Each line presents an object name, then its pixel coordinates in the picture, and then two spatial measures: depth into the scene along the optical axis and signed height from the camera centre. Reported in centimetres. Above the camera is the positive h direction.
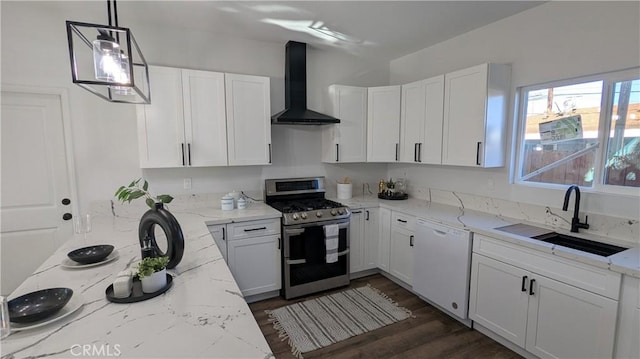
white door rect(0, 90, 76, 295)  257 -27
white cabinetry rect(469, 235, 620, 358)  177 -101
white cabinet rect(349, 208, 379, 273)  342 -100
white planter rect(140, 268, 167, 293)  128 -56
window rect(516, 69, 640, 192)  216 +19
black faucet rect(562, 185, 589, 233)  221 -42
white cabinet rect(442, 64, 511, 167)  267 +41
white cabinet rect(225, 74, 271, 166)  305 +38
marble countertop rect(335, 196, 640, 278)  173 -60
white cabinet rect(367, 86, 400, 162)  364 +41
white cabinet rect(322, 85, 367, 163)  359 +35
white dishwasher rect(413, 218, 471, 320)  255 -103
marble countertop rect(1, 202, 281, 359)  94 -62
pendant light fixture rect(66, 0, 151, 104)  130 +45
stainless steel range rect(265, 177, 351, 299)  302 -98
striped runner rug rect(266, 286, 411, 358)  247 -153
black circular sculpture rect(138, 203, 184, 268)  149 -39
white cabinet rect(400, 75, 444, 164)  315 +40
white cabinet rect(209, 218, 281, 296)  282 -98
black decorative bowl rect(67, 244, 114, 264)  158 -56
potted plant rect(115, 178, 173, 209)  150 -22
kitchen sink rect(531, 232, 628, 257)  200 -65
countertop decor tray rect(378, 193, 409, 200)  374 -53
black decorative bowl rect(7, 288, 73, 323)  105 -59
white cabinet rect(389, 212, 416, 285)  313 -101
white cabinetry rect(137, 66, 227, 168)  275 +33
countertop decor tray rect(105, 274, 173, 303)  122 -61
